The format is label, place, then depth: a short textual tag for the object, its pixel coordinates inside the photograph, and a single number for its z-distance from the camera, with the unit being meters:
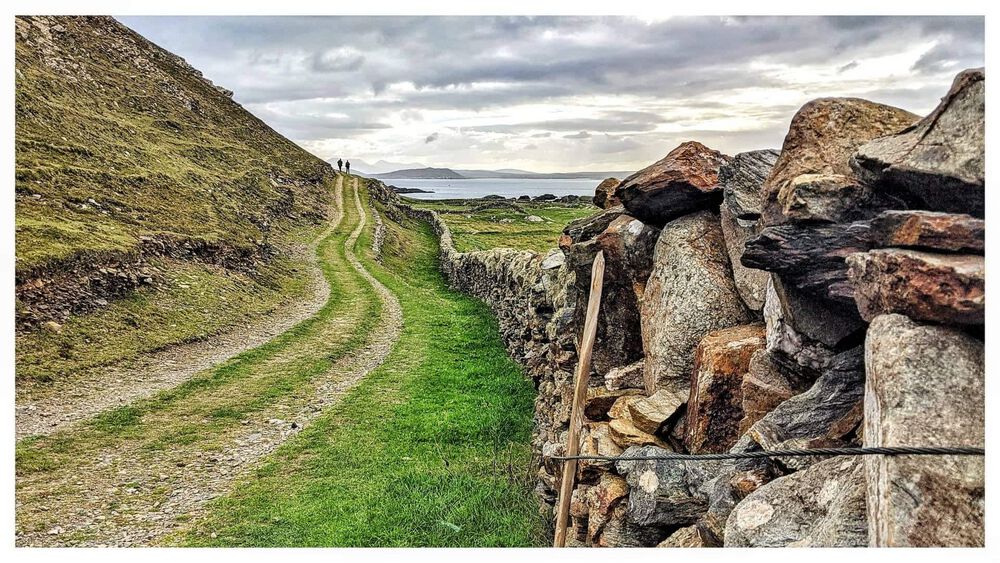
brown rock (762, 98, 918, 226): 5.69
